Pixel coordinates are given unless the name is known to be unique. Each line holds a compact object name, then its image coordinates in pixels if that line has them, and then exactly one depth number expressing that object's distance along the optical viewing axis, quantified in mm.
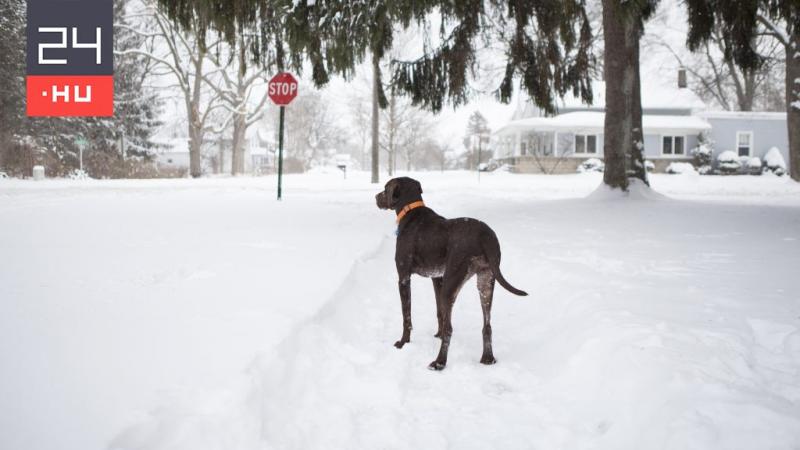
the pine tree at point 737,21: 8484
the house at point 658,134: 37312
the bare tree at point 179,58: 28297
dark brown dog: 3400
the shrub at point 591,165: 34938
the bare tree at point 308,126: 70500
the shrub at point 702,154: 36475
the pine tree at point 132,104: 34219
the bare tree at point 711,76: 35875
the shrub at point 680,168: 34972
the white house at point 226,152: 56331
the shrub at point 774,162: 34669
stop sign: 11586
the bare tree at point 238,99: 31484
